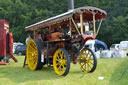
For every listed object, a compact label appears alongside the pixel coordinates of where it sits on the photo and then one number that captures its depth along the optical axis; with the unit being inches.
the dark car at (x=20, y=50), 836.1
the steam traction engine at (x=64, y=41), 236.2
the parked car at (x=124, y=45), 784.8
